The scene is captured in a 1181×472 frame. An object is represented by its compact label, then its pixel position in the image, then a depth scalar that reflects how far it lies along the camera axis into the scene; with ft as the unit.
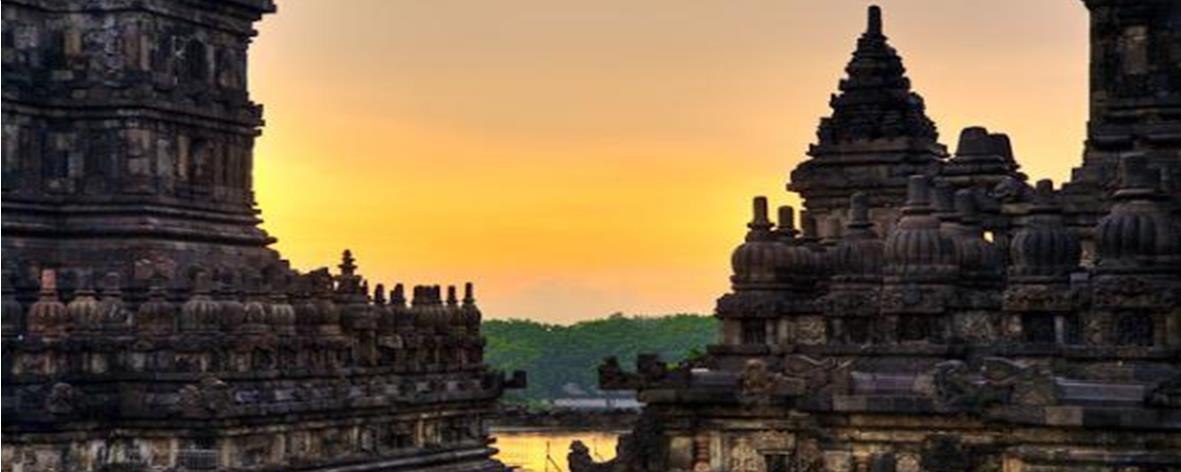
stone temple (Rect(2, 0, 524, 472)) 203.51
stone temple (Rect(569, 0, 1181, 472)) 126.72
